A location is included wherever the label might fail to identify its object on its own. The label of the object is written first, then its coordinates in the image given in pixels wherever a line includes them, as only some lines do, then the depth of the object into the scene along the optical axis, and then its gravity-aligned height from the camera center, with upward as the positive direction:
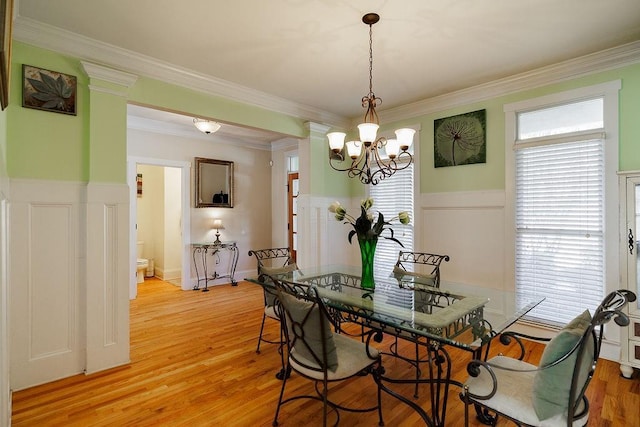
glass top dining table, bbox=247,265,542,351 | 1.66 -0.59
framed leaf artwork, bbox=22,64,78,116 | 2.36 +0.96
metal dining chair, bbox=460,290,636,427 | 1.28 -0.75
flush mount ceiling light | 4.38 +1.25
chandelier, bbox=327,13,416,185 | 2.29 +0.57
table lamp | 5.71 -0.22
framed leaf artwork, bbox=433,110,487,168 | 3.55 +0.87
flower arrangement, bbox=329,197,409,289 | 2.40 -0.15
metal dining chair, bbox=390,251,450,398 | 2.51 -0.57
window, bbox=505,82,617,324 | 2.85 +0.12
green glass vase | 2.44 -0.36
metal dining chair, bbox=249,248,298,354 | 2.77 -0.73
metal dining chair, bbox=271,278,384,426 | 1.71 -0.79
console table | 5.52 -0.82
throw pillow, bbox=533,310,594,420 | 1.29 -0.68
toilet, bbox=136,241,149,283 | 5.77 -0.98
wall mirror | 5.53 +0.56
